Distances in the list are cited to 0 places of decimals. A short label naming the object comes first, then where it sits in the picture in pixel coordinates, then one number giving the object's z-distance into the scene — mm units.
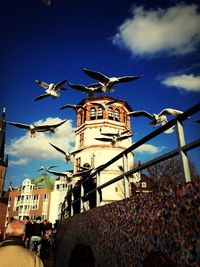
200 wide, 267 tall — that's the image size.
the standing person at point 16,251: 2422
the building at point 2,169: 79550
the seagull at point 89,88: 10617
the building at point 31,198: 66062
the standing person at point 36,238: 9477
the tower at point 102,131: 39094
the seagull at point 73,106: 13766
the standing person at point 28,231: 9453
